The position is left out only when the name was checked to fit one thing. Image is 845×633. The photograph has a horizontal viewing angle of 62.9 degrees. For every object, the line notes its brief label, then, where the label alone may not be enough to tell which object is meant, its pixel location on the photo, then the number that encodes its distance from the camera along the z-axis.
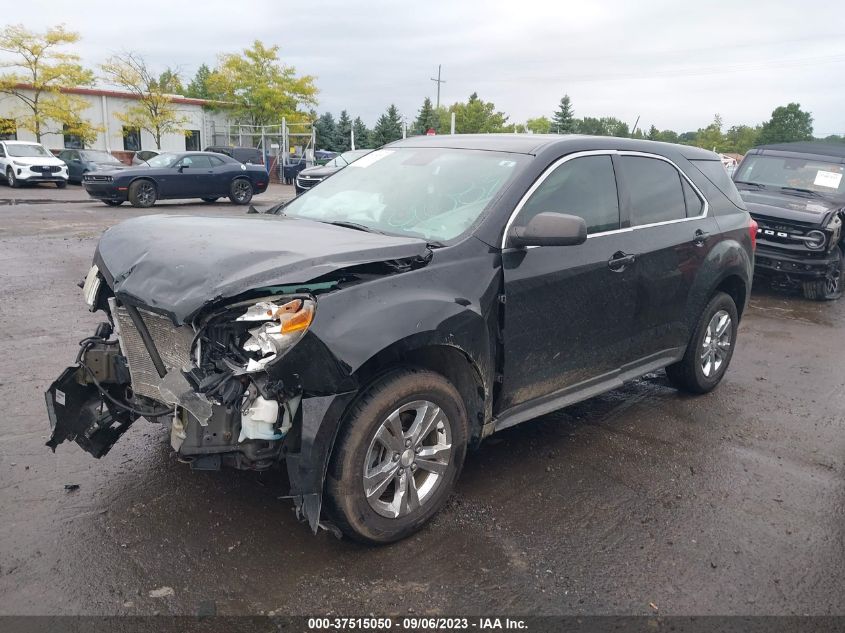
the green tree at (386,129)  58.34
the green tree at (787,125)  73.94
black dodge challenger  18.33
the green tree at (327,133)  60.34
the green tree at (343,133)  61.09
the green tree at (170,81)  47.72
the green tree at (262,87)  43.03
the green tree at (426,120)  63.75
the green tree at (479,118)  67.35
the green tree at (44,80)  35.84
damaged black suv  2.86
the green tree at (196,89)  85.88
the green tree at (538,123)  101.39
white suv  25.23
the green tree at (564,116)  81.25
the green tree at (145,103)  40.53
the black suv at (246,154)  32.75
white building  40.06
